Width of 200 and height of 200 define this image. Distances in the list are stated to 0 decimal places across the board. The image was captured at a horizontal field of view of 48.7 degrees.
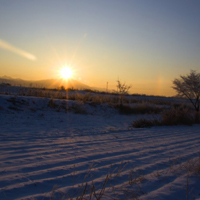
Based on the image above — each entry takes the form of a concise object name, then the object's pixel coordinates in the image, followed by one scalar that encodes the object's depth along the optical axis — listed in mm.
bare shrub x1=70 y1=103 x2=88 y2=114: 16464
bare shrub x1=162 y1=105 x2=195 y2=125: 13455
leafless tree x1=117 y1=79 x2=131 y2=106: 22728
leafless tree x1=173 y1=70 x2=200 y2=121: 22188
